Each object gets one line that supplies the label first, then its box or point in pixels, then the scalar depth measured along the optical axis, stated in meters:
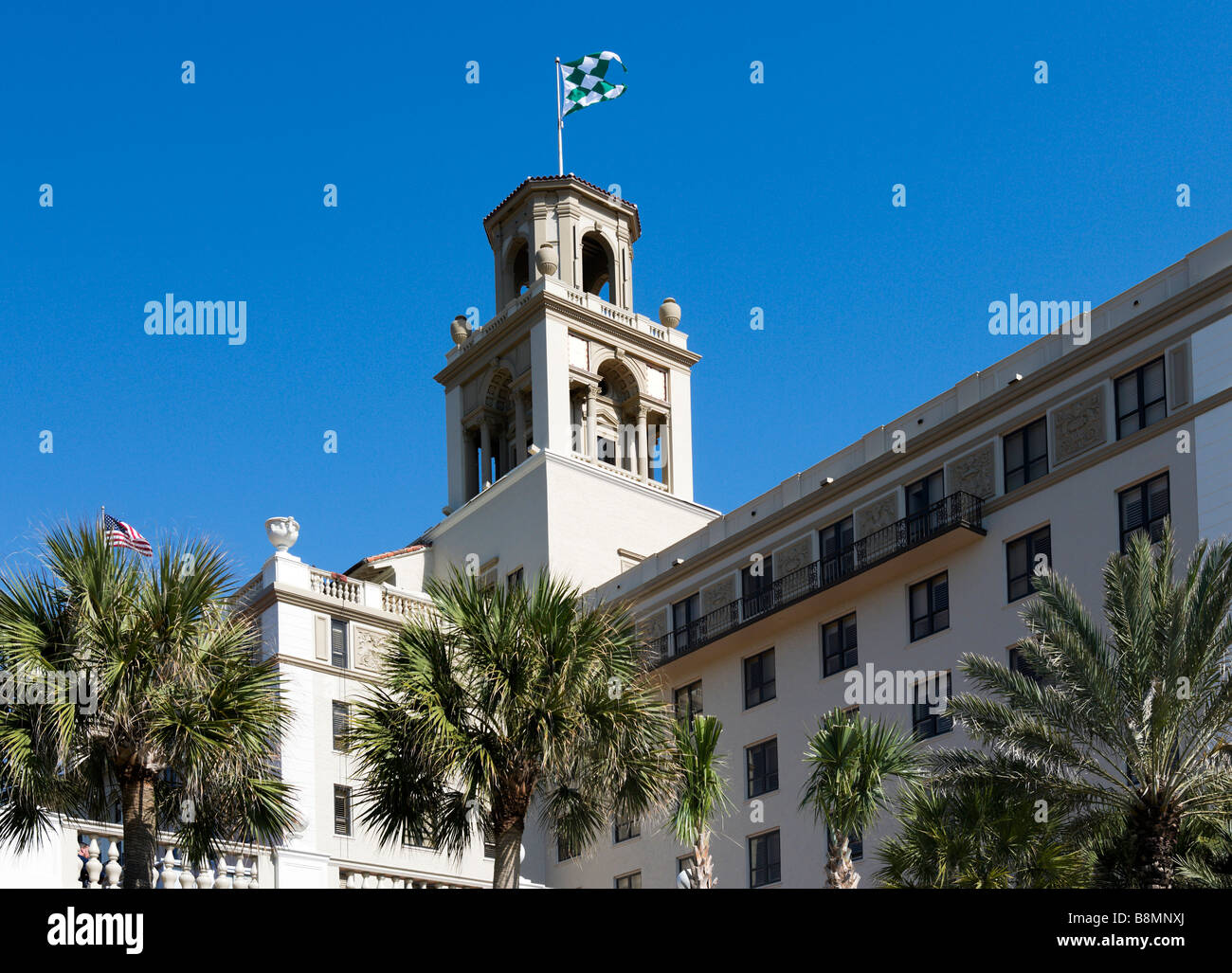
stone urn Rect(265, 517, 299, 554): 54.50
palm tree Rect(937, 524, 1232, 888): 26.33
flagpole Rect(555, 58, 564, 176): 79.62
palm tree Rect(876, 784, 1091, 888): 27.34
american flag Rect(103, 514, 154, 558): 45.56
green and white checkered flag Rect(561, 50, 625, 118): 77.94
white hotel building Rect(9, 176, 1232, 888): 40.56
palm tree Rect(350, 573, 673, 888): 27.52
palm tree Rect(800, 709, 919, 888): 30.02
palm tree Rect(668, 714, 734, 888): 30.03
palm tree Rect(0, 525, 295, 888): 24.89
